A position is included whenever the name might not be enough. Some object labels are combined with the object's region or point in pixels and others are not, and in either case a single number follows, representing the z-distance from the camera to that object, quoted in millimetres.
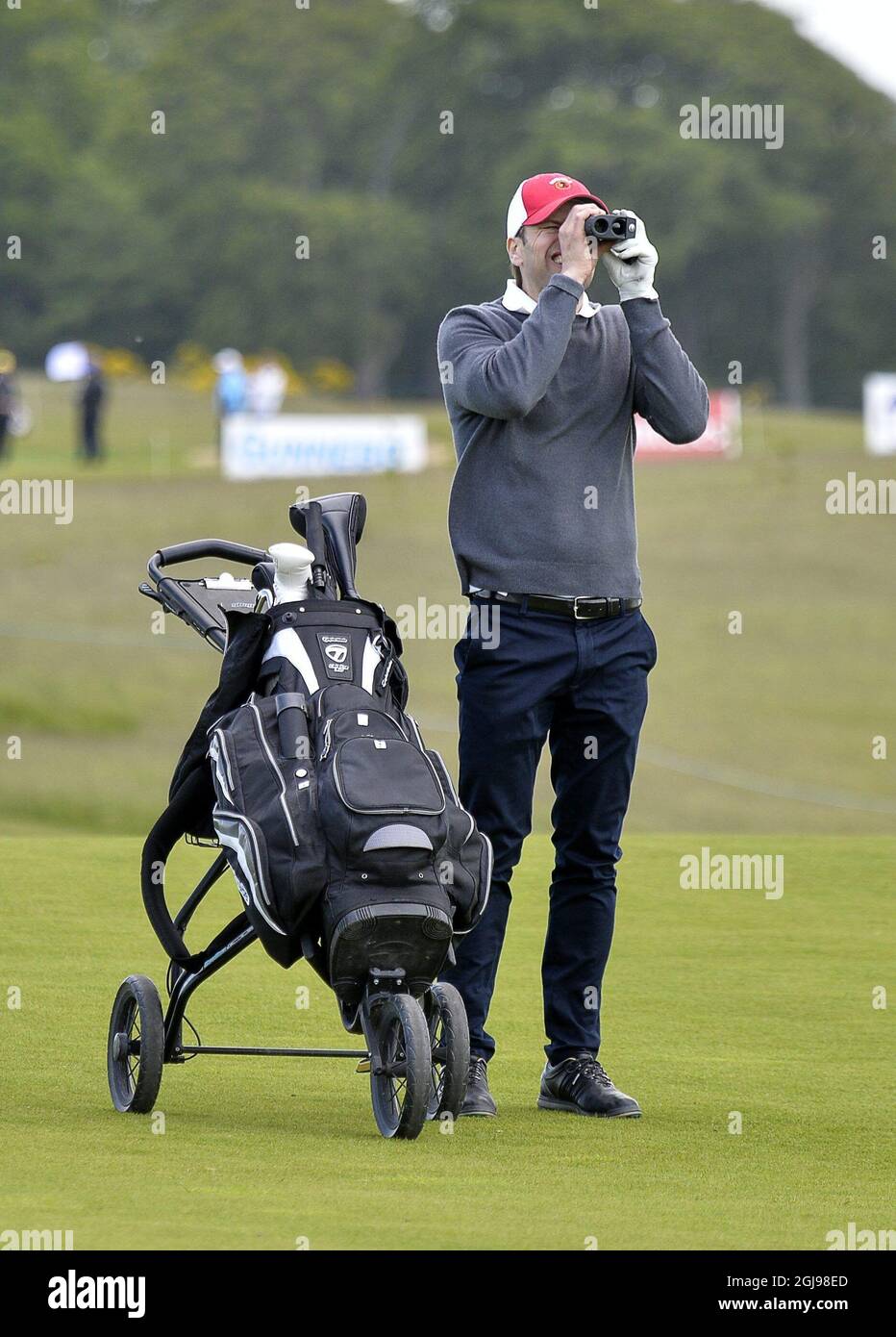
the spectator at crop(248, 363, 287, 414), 45347
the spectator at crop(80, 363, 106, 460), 38906
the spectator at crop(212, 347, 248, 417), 41938
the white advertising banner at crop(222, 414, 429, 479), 35469
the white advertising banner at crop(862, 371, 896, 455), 38250
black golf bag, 4328
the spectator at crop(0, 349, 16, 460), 37719
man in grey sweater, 4832
